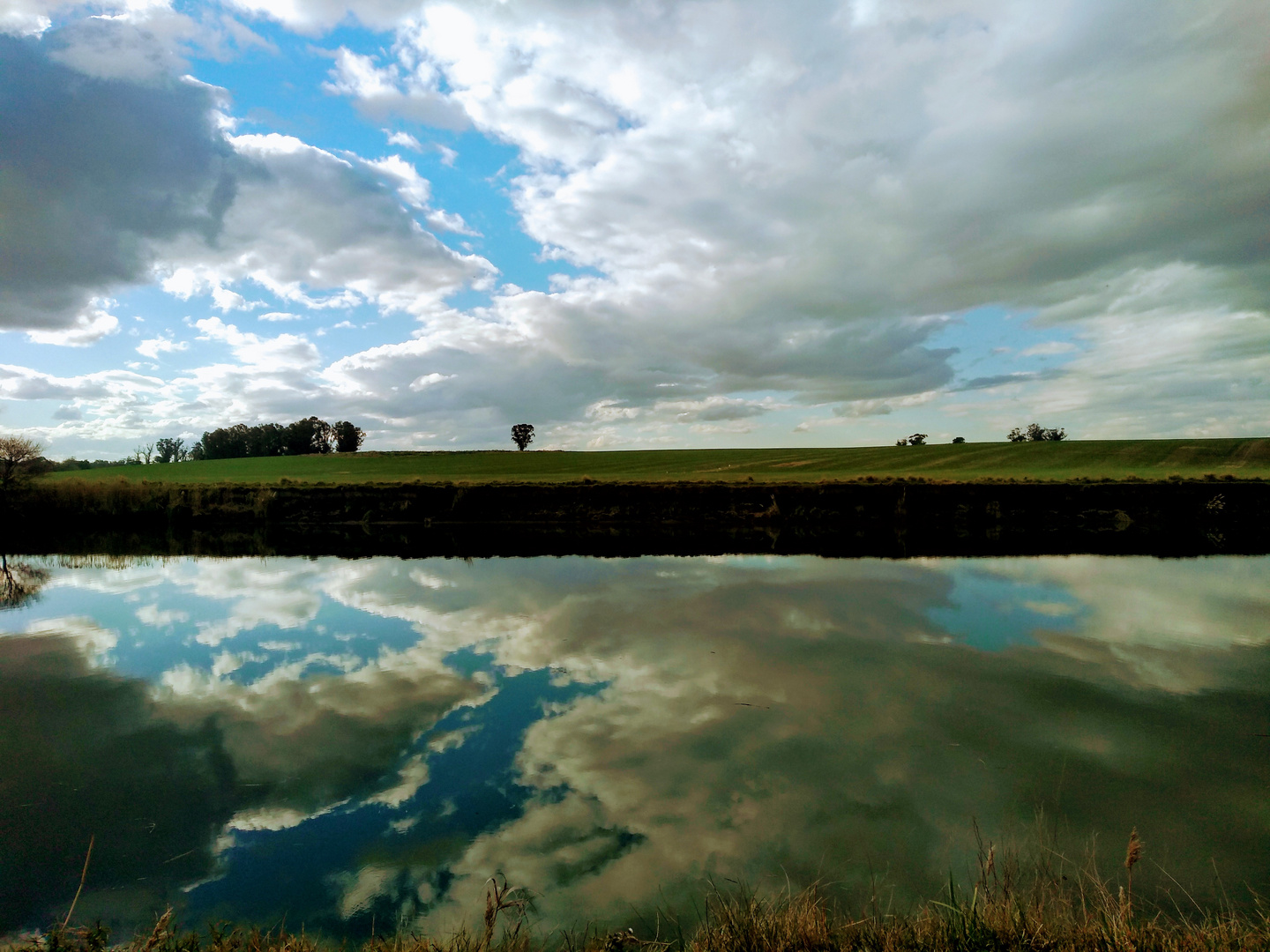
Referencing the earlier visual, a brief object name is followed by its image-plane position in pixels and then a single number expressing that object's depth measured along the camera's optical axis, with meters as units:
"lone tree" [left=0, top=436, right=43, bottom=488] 36.02
